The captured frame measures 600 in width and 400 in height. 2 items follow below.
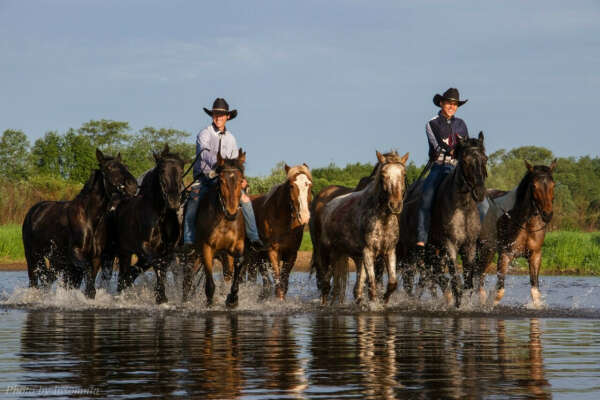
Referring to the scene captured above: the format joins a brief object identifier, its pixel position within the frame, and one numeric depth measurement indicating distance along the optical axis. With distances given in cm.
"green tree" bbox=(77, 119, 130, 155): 10269
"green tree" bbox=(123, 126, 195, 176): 9119
